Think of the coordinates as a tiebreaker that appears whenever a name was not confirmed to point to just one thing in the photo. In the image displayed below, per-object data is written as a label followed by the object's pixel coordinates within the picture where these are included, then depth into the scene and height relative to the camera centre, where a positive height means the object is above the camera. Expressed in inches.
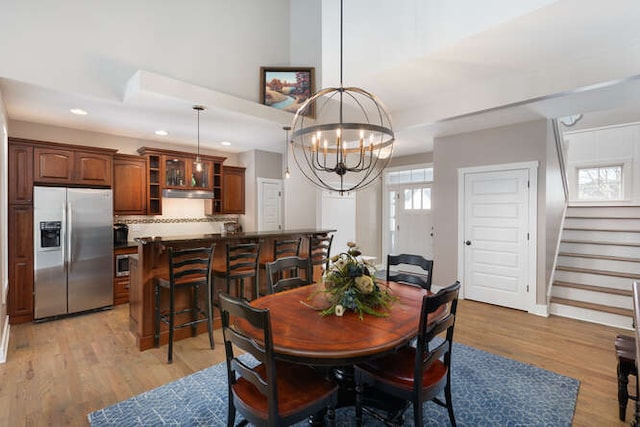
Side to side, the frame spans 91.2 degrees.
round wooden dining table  58.5 -25.6
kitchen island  126.3 -26.2
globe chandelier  79.2 +38.3
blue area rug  83.6 -55.8
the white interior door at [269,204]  243.6 +5.0
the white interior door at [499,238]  173.5 -16.0
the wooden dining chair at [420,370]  63.9 -36.6
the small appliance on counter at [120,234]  186.7 -14.3
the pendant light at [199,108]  140.6 +46.9
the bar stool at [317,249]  158.9 -20.8
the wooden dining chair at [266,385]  55.6 -36.2
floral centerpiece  75.8 -19.8
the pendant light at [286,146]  183.7 +46.7
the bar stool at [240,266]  134.6 -24.7
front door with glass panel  254.2 -1.2
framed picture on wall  179.0 +72.8
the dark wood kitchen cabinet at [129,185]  187.6 +15.6
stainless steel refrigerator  154.6 -20.6
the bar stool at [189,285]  118.3 -29.5
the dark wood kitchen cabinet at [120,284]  179.0 -42.9
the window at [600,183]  261.9 +24.4
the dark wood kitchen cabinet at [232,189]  237.3 +16.1
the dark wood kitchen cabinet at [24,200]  148.8 +4.7
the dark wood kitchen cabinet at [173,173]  201.5 +25.6
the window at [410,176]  254.8 +29.5
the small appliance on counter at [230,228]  235.6 -13.3
